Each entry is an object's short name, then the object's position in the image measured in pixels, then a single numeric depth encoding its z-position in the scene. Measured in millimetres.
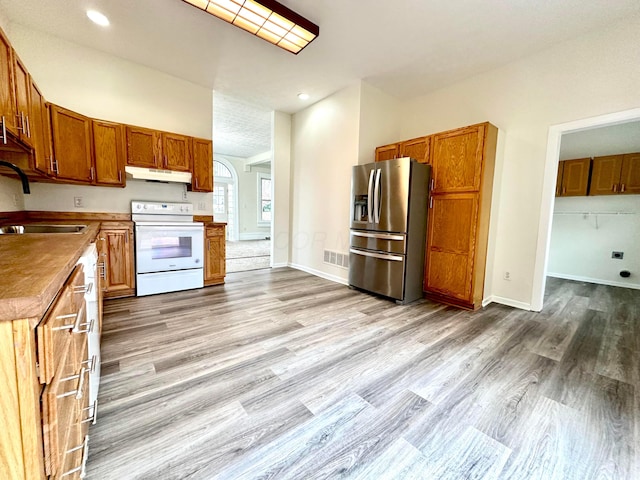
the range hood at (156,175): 3150
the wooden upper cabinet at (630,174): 3841
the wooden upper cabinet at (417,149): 3393
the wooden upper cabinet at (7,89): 1724
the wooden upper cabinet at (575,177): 4266
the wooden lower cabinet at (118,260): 3033
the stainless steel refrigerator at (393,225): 3174
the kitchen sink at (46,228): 2086
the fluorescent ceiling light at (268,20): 2281
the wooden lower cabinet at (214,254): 3771
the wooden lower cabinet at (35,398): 558
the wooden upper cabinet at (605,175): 3997
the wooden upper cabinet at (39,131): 2279
